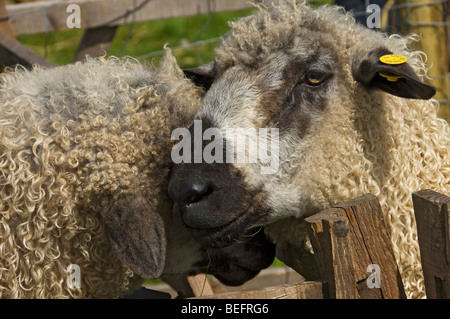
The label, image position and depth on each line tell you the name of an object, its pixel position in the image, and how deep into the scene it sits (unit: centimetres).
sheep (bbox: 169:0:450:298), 298
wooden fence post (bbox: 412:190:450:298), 221
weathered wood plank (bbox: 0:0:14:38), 520
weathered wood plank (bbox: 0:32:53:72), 438
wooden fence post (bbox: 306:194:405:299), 234
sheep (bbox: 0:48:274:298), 299
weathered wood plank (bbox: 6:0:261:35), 524
